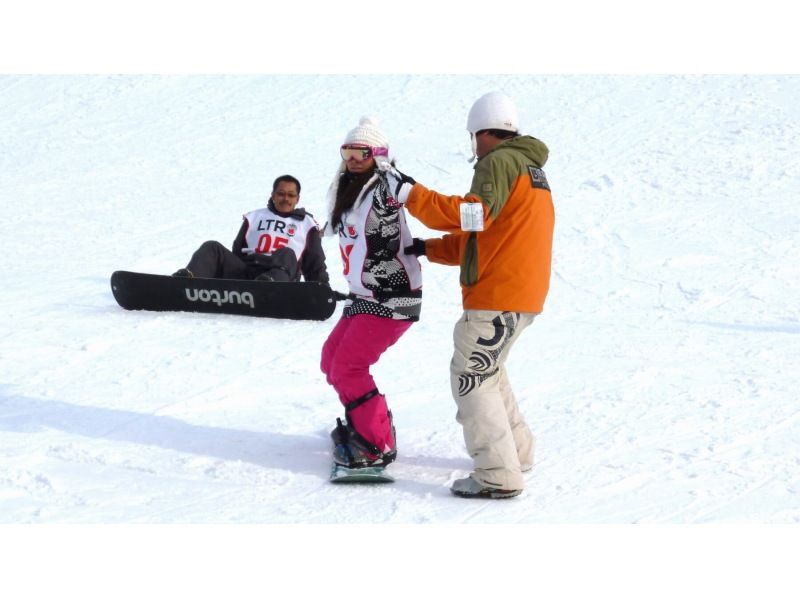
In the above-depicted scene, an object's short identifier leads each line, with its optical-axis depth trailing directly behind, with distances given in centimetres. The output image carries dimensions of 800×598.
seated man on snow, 1420
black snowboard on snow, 1384
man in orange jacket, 784
